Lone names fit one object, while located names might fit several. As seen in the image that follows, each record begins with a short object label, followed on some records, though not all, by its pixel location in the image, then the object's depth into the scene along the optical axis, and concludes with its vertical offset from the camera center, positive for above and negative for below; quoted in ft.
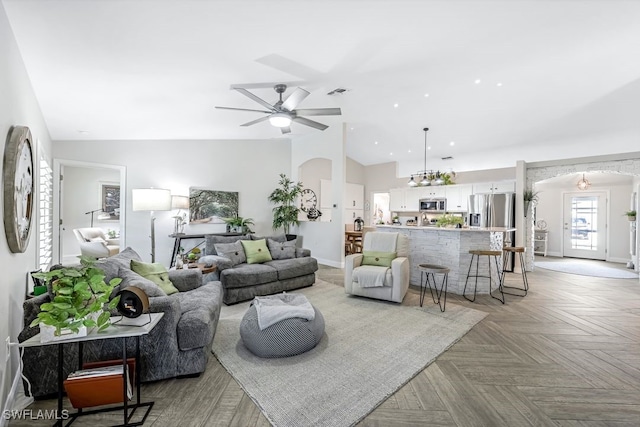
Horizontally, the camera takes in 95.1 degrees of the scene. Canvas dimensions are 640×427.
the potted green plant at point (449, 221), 16.57 -0.35
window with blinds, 10.33 -0.27
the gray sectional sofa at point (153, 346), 6.26 -3.16
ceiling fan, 11.06 +4.15
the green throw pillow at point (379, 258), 14.08 -2.16
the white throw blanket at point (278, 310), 8.18 -2.87
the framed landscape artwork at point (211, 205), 20.54 +0.41
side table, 5.34 -2.35
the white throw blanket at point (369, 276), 12.97 -2.81
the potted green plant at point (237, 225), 21.29 -0.99
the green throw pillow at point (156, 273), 9.11 -2.03
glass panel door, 26.23 -0.68
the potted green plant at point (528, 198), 21.06 +1.32
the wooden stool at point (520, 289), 15.14 -3.73
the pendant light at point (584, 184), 25.35 +2.91
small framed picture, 24.12 +0.78
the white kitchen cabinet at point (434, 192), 25.53 +2.03
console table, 18.74 -1.85
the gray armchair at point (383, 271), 12.94 -2.60
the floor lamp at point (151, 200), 15.80 +0.58
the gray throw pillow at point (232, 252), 14.51 -2.03
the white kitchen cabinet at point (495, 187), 21.86 +2.23
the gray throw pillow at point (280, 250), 16.41 -2.14
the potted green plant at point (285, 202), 23.09 +0.82
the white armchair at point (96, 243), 18.67 -2.28
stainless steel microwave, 25.38 +0.86
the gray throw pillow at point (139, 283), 7.37 -1.89
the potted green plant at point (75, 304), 5.09 -1.72
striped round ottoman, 8.12 -3.52
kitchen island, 15.44 -1.86
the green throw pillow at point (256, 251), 15.20 -2.08
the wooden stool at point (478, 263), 13.91 -2.47
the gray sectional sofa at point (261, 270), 13.12 -2.84
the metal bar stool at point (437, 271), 12.69 -2.49
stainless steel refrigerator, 21.53 +0.29
